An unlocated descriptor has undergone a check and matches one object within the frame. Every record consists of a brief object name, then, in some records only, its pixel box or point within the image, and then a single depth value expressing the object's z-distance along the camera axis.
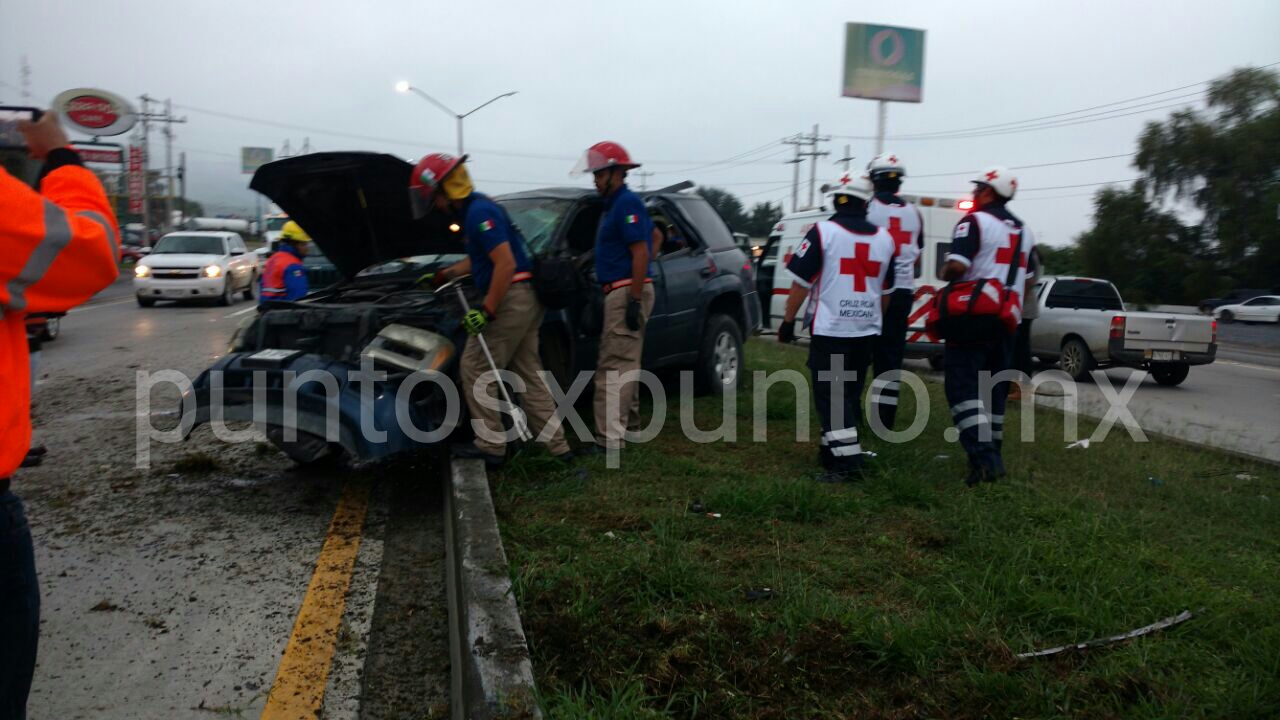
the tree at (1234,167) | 38.19
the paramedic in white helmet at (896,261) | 6.63
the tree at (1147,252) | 40.53
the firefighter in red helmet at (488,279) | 5.56
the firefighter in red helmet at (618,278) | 5.98
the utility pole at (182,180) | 68.94
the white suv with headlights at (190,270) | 20.95
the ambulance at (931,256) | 12.48
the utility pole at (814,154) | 62.16
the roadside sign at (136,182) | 59.66
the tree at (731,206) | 57.20
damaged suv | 5.24
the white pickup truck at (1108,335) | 12.84
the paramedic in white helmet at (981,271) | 5.49
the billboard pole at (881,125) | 37.81
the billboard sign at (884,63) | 39.00
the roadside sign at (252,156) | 91.00
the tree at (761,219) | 59.10
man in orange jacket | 1.87
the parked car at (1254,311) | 32.66
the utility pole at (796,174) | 63.20
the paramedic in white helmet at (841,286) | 5.73
